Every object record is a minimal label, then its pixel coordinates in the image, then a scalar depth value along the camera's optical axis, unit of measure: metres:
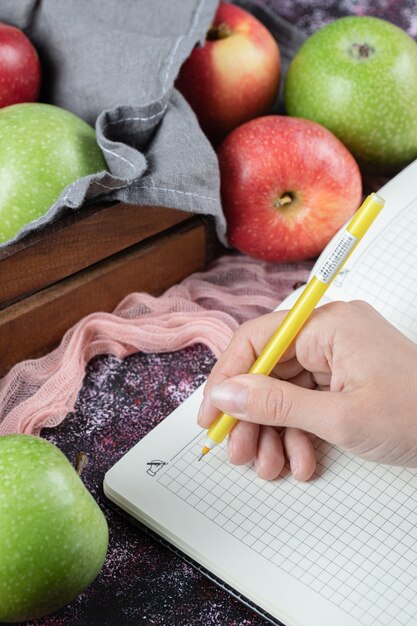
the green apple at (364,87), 1.00
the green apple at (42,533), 0.59
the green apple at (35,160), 0.83
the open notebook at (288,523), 0.63
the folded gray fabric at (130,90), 0.88
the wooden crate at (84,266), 0.84
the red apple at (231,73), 1.04
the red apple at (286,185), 0.96
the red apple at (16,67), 0.93
